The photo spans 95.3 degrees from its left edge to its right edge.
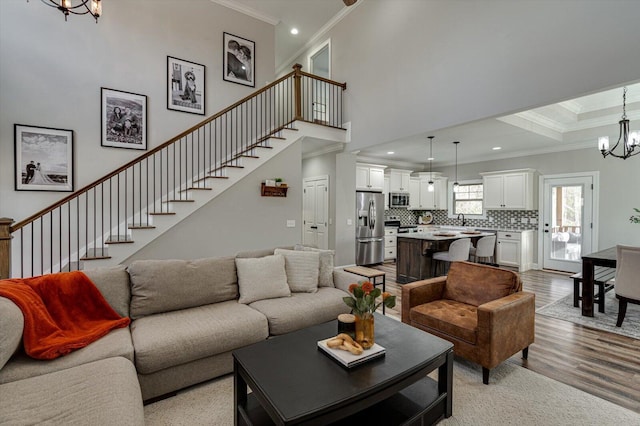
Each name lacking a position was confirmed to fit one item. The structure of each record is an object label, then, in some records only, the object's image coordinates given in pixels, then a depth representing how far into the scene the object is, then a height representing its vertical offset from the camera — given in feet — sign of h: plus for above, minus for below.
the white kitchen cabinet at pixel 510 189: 22.25 +1.88
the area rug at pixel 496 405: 6.29 -4.48
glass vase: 5.86 -2.37
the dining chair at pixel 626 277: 10.73 -2.39
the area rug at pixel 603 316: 11.02 -4.33
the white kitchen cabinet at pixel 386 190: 25.67 +1.92
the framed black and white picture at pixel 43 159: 13.23 +2.37
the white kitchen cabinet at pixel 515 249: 21.56 -2.75
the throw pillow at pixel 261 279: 9.37 -2.25
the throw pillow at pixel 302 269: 10.23 -2.08
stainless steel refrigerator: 22.16 -1.25
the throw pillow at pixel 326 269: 10.96 -2.21
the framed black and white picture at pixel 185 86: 17.04 +7.47
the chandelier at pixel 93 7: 8.30 +6.05
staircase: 12.89 +1.11
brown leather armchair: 7.52 -3.00
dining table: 11.99 -2.60
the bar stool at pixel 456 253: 16.39 -2.32
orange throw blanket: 5.88 -2.41
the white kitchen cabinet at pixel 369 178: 23.00 +2.76
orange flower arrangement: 5.74 -1.77
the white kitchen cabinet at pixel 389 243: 25.18 -2.73
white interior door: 21.44 +0.02
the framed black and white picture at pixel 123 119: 15.16 +4.85
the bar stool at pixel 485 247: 19.10 -2.26
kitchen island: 17.42 -2.51
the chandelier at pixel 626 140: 12.71 +3.39
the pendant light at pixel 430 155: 19.07 +4.74
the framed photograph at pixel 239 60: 18.93 +10.04
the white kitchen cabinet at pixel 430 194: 27.89 +1.78
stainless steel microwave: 26.12 +1.11
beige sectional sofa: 4.57 -2.94
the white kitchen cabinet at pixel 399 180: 25.91 +2.94
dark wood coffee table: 4.47 -2.87
